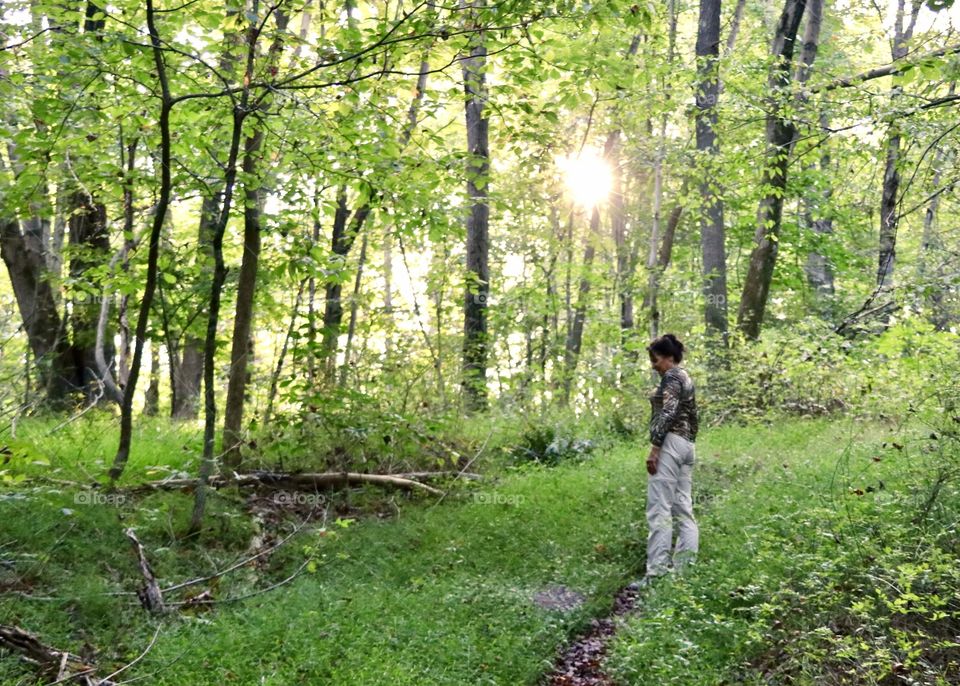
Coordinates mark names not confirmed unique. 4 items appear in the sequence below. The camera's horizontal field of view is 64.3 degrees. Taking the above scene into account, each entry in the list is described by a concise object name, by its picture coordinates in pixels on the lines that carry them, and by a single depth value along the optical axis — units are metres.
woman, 7.75
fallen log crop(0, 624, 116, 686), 5.02
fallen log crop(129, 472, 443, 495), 8.84
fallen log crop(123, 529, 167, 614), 6.24
